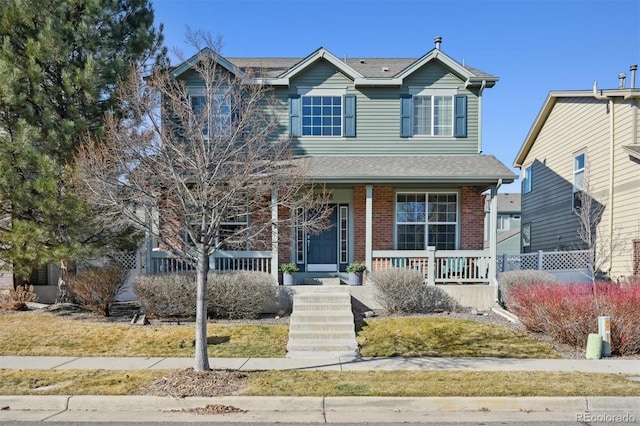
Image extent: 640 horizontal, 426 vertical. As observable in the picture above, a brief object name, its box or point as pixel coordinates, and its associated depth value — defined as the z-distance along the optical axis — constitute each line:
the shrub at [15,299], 10.56
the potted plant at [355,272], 11.25
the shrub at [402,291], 10.29
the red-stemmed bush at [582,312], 7.83
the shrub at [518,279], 10.57
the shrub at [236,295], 9.88
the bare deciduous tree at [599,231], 12.73
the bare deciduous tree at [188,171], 6.43
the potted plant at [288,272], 11.12
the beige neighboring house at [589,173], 12.67
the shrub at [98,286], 9.97
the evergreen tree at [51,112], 9.02
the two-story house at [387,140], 12.96
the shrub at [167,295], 9.79
